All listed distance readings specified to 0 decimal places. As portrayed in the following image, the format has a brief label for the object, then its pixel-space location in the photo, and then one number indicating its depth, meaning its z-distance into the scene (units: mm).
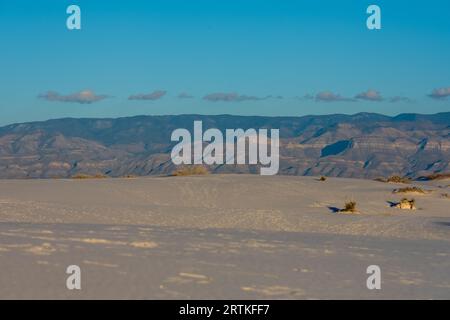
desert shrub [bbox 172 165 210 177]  32219
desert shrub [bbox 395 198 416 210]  21922
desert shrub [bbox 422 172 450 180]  37281
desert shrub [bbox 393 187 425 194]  25125
